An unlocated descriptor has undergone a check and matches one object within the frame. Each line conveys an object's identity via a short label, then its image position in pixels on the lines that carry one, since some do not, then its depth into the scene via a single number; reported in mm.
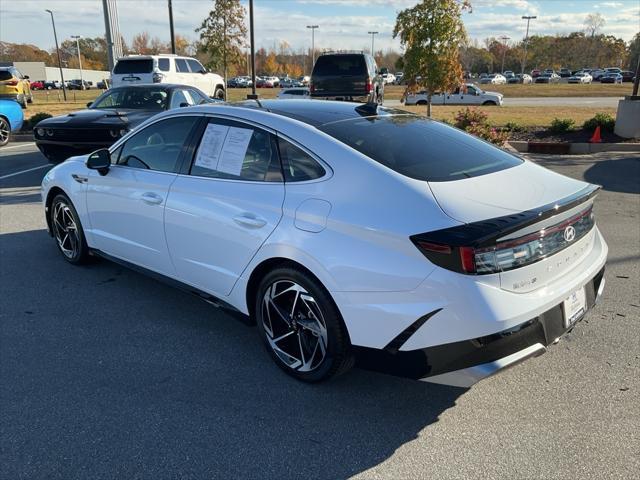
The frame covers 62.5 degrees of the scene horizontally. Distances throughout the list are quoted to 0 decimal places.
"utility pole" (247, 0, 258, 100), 23597
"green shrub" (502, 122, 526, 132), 14549
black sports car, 8156
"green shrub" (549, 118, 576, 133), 13852
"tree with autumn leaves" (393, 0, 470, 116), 13125
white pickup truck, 32031
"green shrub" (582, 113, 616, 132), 13539
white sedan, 2480
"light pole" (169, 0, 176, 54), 27266
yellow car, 22600
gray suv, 13680
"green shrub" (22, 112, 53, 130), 16488
